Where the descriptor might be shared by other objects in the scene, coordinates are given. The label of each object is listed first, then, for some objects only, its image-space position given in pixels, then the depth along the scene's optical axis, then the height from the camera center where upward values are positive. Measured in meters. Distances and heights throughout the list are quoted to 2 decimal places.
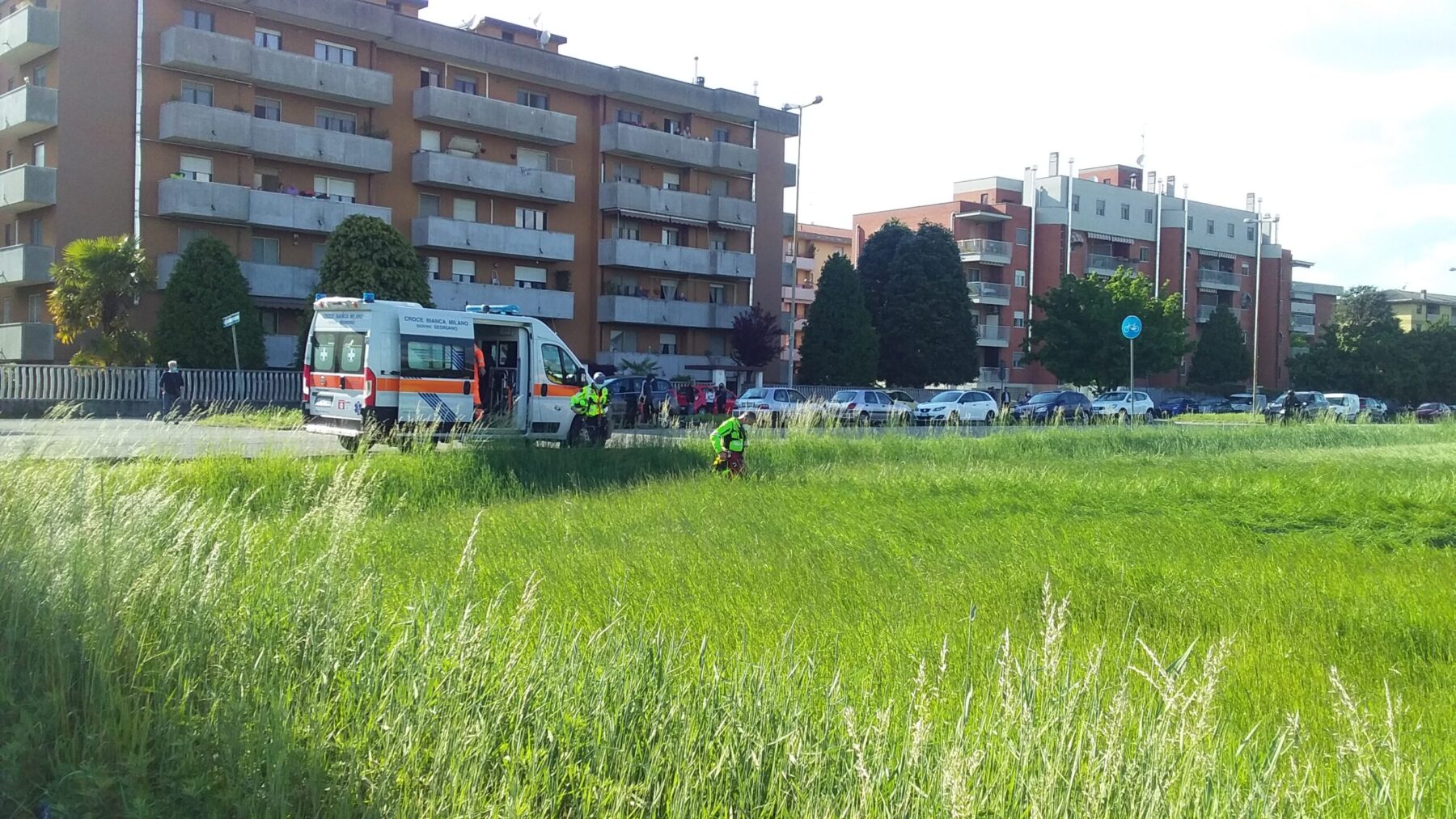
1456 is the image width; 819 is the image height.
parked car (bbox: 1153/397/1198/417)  60.81 -0.95
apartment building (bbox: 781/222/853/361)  85.81 +9.59
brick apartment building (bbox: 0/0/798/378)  39.09 +7.87
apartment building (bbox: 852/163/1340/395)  77.69 +10.03
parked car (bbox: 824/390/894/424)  41.16 -0.80
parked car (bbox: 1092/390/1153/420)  45.59 -0.66
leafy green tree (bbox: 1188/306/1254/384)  79.94 +2.57
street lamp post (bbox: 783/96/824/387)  51.78 +7.39
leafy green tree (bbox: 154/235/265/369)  36.03 +1.68
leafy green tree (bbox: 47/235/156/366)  34.81 +1.87
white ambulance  19.44 -0.08
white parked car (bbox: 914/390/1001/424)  43.09 -0.89
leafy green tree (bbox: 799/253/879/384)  56.38 +2.33
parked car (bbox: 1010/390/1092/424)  43.40 -0.73
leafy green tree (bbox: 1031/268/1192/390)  55.06 +2.75
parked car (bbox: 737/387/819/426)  39.19 -0.74
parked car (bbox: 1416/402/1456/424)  49.04 -0.74
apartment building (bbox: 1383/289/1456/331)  120.69 +9.36
